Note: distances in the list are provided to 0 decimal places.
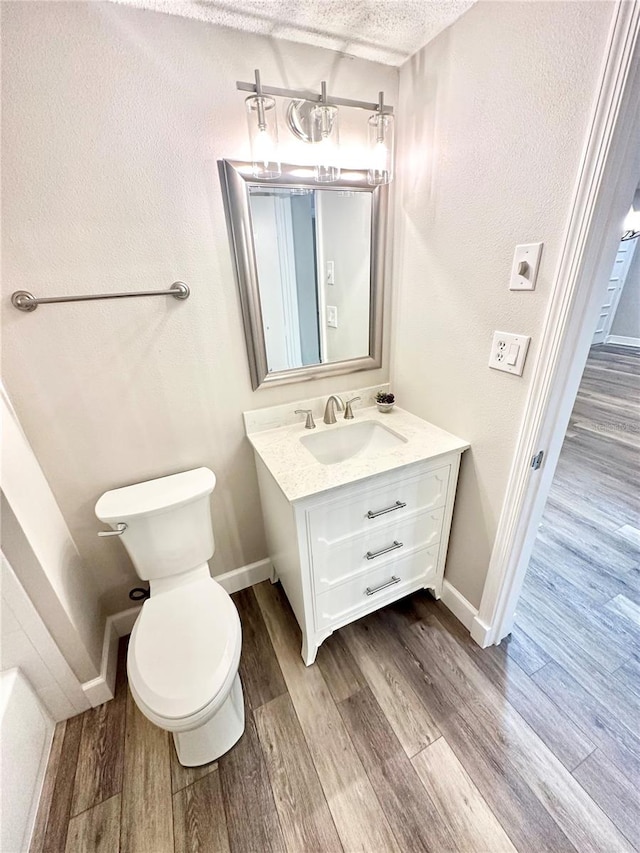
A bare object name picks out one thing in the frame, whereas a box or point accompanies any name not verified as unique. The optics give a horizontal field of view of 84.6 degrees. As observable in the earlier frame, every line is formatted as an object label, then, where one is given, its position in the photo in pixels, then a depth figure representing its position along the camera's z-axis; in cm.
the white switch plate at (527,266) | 97
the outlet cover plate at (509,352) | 105
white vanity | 118
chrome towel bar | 103
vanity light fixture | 110
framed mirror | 126
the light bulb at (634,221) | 275
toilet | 99
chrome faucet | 154
